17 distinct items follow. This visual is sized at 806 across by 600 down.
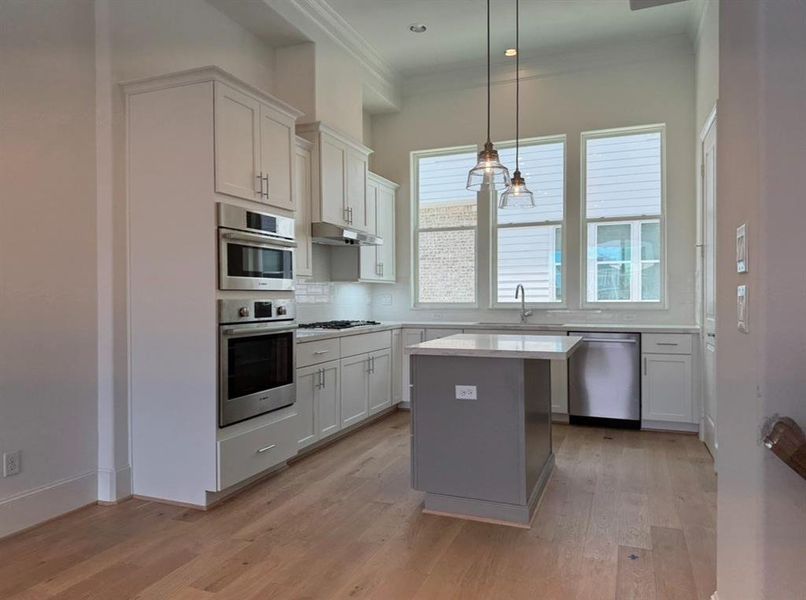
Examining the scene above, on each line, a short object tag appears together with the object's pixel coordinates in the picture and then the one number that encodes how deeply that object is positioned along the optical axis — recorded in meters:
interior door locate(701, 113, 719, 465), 3.76
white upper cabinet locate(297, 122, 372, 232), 4.39
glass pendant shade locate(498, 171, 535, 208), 3.45
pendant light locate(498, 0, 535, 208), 3.45
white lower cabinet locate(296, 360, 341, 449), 3.79
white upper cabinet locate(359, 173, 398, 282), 5.34
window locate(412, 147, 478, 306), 5.82
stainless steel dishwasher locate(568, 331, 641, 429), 4.65
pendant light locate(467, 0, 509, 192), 3.17
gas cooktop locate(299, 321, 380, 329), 4.63
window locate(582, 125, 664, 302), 5.14
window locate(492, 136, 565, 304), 5.46
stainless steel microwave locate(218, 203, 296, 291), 2.96
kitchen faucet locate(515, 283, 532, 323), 5.42
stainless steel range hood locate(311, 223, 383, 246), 4.42
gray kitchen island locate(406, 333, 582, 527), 2.71
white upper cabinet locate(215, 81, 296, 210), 2.96
